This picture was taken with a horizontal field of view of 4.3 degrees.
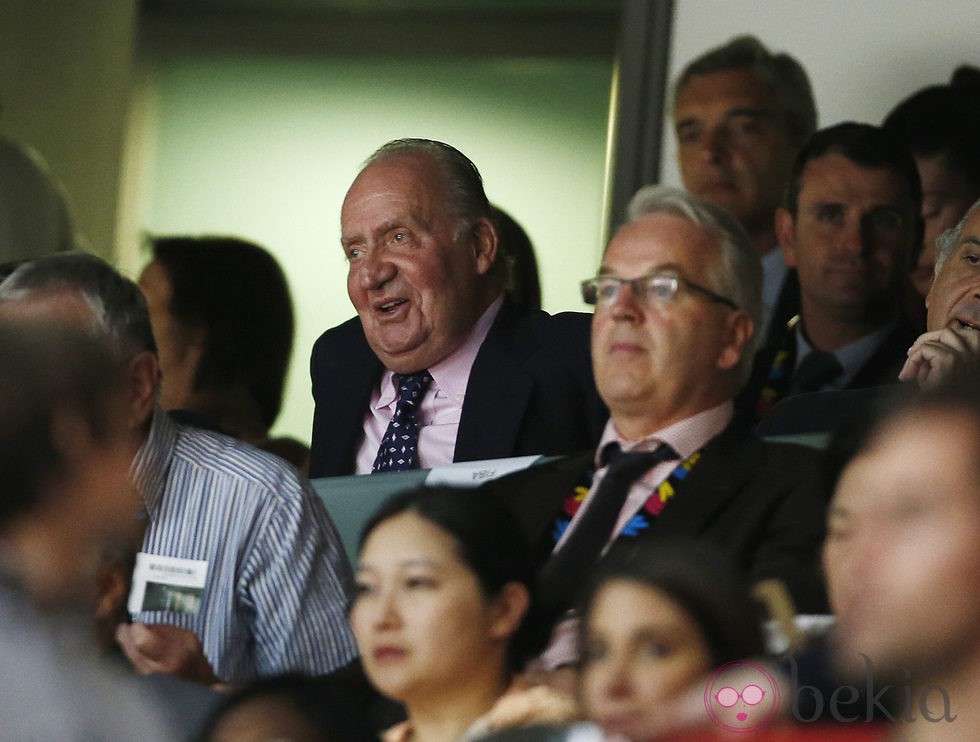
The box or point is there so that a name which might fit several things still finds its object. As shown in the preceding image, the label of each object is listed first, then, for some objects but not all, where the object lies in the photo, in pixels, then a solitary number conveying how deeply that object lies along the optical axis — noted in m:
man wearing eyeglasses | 11.33
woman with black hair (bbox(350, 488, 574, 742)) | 11.17
